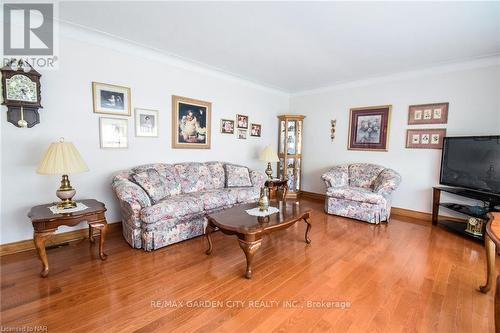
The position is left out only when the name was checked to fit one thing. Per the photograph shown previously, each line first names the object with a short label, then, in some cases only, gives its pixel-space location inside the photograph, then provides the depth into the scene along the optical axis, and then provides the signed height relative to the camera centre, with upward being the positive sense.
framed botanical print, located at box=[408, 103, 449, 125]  3.89 +0.79
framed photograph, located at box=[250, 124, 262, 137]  5.19 +0.53
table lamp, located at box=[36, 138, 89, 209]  2.24 -0.19
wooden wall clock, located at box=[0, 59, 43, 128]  2.44 +0.55
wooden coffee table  2.21 -0.73
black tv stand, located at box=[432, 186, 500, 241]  3.12 -0.70
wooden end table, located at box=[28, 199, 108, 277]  2.13 -0.73
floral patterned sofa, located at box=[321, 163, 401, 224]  3.84 -0.59
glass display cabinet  5.51 +0.05
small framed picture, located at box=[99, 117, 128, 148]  3.10 +0.21
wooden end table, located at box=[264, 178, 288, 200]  4.62 -0.64
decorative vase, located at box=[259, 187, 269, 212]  2.75 -0.58
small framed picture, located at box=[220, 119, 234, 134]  4.59 +0.51
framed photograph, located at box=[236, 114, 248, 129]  4.88 +0.67
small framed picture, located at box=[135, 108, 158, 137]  3.43 +0.40
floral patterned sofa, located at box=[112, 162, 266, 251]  2.71 -0.65
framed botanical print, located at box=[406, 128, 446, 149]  3.91 +0.37
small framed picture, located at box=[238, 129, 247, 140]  4.94 +0.40
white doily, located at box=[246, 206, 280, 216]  2.65 -0.69
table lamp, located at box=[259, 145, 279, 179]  4.70 -0.04
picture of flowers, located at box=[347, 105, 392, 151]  4.52 +0.59
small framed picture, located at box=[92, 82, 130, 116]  3.03 +0.66
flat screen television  3.16 -0.03
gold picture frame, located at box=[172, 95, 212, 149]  3.87 +0.48
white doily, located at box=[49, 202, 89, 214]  2.30 -0.65
